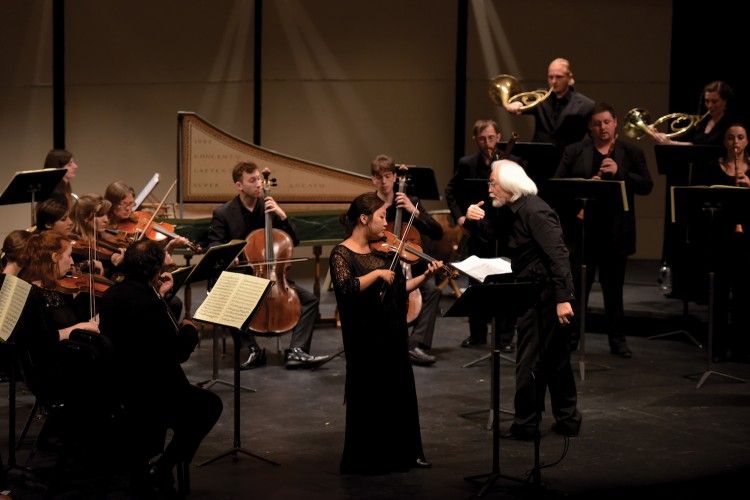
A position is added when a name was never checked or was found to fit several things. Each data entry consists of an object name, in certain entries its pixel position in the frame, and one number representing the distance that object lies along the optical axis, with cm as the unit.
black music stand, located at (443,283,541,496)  895
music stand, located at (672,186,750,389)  1311
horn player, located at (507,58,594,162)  1530
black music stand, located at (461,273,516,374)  927
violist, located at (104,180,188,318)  1283
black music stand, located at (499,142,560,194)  1416
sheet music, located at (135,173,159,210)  1377
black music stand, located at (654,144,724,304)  1430
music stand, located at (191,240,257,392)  1049
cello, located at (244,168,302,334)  1327
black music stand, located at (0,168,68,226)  1297
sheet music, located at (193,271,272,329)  941
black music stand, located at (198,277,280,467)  987
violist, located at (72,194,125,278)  1234
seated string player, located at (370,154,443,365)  1355
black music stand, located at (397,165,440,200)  1422
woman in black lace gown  956
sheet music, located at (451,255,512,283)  1027
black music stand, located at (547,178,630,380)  1334
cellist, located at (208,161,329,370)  1369
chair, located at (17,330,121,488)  864
